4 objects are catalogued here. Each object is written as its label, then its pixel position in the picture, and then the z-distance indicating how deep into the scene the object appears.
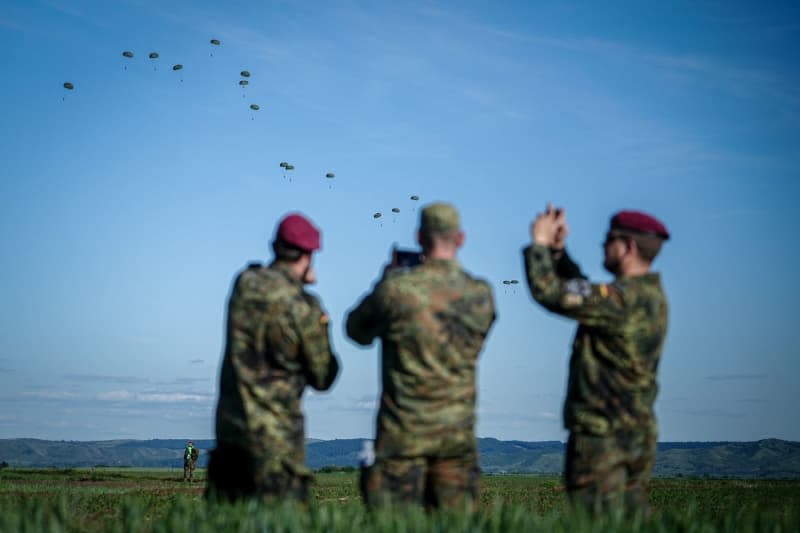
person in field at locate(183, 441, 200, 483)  54.78
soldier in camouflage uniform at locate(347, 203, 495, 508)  8.28
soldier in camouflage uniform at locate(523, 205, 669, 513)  8.64
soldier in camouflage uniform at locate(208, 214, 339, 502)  8.60
